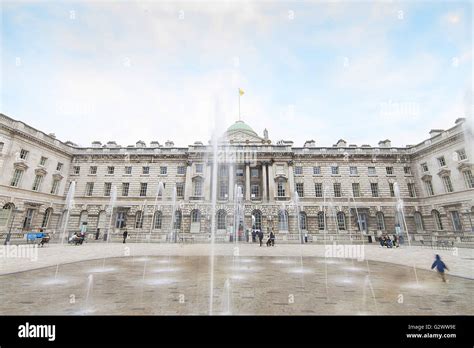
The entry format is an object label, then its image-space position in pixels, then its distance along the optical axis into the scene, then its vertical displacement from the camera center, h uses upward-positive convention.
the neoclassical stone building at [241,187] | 27.23 +6.22
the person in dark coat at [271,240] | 21.88 -1.13
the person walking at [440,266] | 7.66 -1.31
